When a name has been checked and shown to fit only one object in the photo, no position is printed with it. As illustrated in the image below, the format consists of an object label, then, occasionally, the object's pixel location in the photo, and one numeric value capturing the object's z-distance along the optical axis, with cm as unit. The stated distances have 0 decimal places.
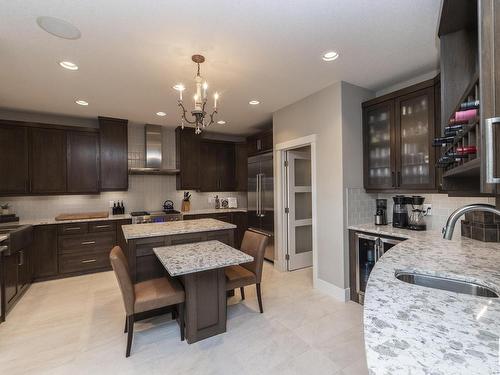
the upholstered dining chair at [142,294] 200
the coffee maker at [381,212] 306
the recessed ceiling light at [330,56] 238
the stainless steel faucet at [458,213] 111
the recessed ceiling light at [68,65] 249
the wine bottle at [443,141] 133
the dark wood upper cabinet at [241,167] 554
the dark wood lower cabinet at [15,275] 274
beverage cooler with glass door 288
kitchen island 260
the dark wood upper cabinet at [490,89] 63
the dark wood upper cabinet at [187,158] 507
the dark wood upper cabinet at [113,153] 437
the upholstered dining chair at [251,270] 262
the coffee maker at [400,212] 288
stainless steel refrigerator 434
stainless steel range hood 478
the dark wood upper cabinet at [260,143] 446
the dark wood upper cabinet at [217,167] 538
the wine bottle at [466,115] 92
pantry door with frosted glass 411
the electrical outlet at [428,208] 287
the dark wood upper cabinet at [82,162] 420
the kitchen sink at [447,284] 117
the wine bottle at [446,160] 127
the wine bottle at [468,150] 89
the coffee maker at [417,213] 276
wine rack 87
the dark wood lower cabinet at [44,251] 371
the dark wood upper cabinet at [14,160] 377
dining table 214
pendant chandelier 228
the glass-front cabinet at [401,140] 264
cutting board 404
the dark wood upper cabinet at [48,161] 396
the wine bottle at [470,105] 84
